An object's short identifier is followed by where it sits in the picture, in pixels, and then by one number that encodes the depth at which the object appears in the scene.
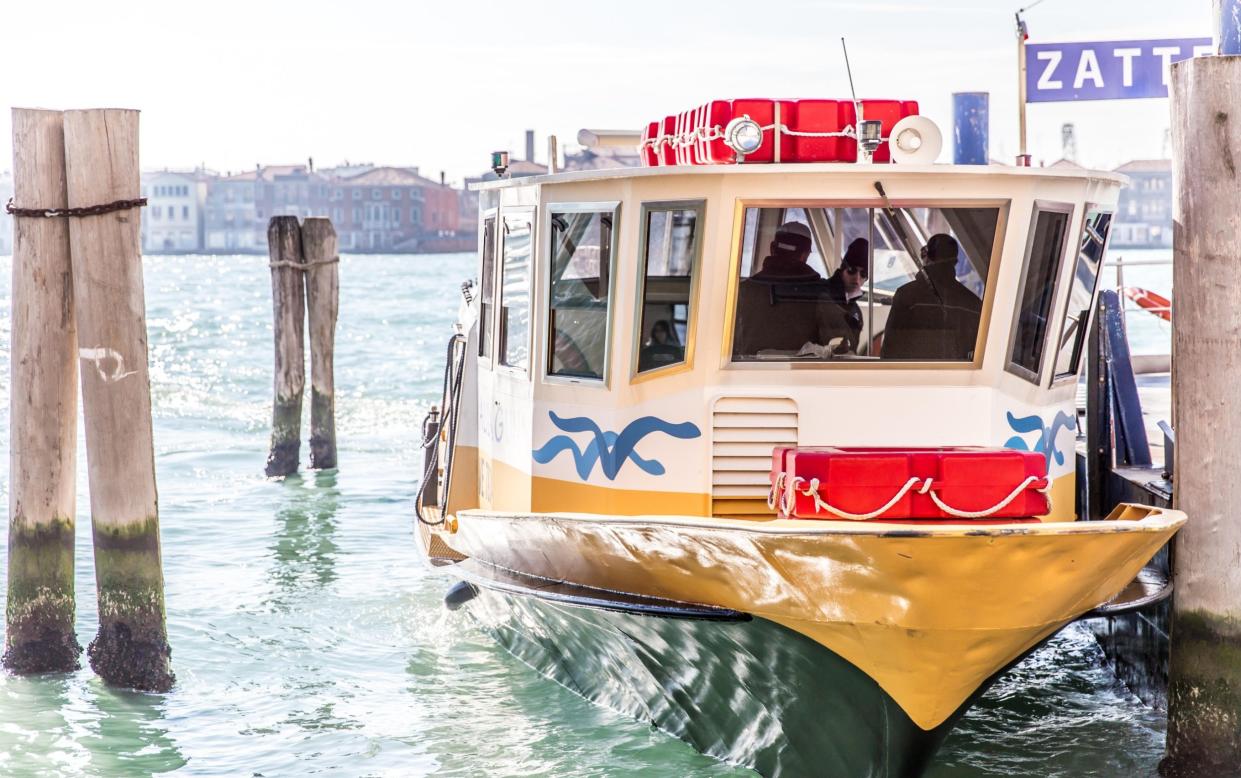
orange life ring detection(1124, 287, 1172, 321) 18.25
